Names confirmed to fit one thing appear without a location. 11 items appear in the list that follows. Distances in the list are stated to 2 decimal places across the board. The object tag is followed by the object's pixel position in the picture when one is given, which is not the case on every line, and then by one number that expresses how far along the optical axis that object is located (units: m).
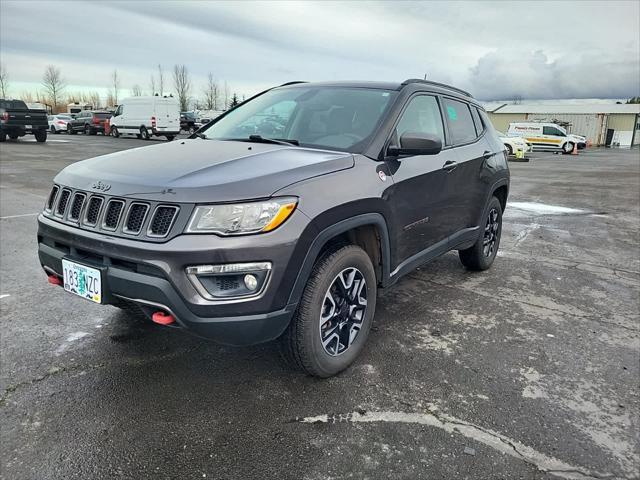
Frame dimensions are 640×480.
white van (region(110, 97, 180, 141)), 27.92
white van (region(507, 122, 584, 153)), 34.24
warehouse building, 53.19
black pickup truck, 22.55
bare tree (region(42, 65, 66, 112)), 85.06
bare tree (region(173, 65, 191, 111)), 77.12
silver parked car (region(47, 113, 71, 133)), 37.95
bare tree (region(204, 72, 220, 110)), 80.25
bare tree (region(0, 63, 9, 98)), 78.00
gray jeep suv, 2.37
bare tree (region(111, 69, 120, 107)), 93.49
